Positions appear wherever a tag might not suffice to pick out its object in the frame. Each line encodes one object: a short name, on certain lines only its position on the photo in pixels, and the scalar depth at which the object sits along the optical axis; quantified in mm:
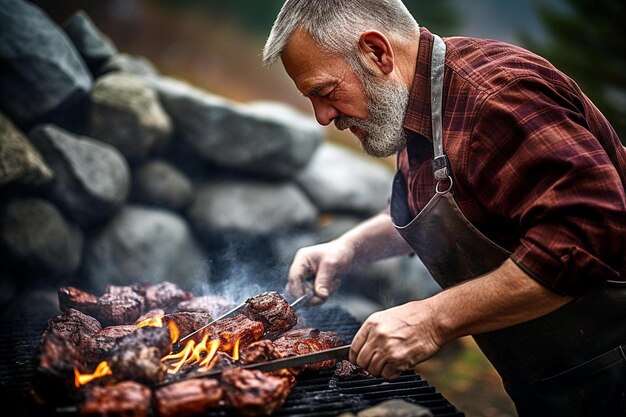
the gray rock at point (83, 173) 5234
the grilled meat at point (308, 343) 2980
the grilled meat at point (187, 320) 3213
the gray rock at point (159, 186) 6398
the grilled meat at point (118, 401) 2232
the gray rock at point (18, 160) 4703
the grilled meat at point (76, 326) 2910
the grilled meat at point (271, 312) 3277
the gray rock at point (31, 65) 5023
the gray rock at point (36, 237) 4988
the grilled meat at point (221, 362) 2754
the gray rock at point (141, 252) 5840
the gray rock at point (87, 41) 6118
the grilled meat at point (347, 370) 2988
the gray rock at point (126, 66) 6402
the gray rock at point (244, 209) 6715
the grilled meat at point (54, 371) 2373
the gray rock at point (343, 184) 7574
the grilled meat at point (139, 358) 2473
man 2293
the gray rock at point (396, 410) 2254
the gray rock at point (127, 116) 5879
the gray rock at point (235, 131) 6430
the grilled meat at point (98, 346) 2857
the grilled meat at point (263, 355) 2736
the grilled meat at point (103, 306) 3459
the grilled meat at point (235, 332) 3012
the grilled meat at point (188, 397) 2320
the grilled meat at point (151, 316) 3355
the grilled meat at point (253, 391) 2389
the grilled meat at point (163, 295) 3811
